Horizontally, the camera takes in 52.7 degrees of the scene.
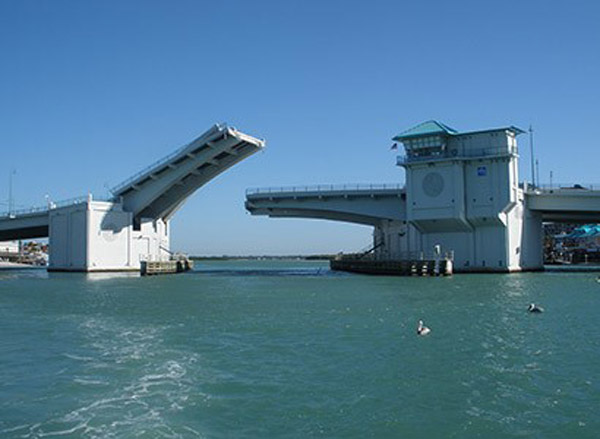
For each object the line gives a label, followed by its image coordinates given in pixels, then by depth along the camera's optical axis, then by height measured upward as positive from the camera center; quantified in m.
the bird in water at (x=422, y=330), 16.40 -2.10
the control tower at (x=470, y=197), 48.03 +4.52
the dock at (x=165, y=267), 54.75 -1.21
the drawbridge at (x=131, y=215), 55.99 +3.93
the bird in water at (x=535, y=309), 21.36 -2.00
